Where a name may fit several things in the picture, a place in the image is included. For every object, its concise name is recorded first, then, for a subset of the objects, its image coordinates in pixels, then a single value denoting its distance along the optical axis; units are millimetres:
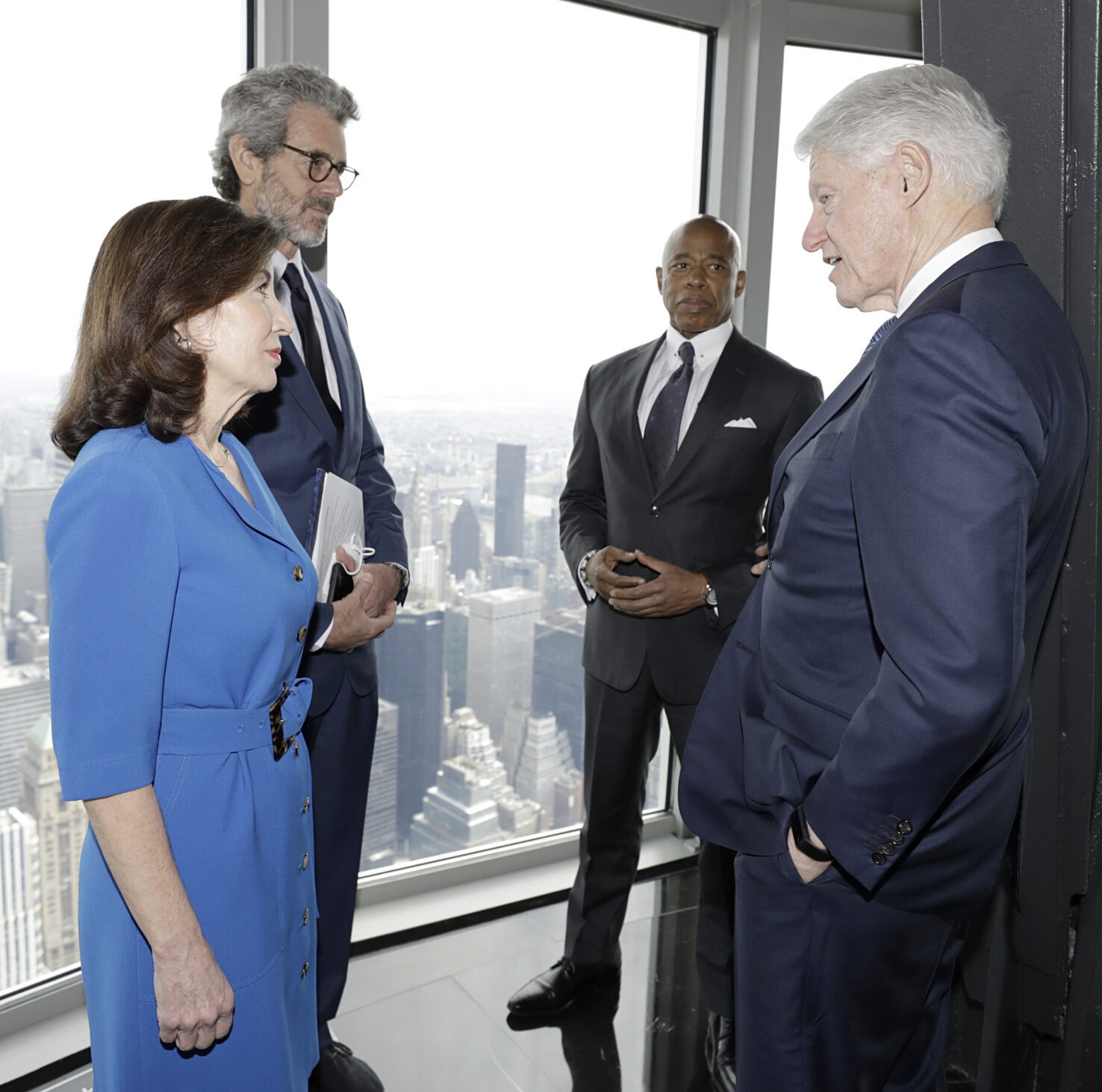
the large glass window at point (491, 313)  2789
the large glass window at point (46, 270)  2178
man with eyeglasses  1965
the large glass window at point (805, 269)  3332
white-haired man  1066
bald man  2371
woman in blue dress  1123
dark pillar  1477
